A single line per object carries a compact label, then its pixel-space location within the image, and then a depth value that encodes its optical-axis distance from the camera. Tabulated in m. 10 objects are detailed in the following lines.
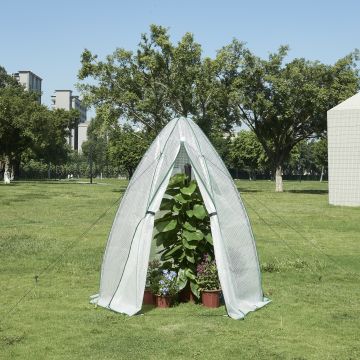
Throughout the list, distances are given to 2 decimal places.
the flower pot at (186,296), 9.73
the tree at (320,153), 114.68
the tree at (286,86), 48.62
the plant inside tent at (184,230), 9.41
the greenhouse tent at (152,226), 8.98
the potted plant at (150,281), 9.53
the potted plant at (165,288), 9.31
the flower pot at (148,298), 9.59
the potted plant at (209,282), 9.30
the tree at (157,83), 46.94
